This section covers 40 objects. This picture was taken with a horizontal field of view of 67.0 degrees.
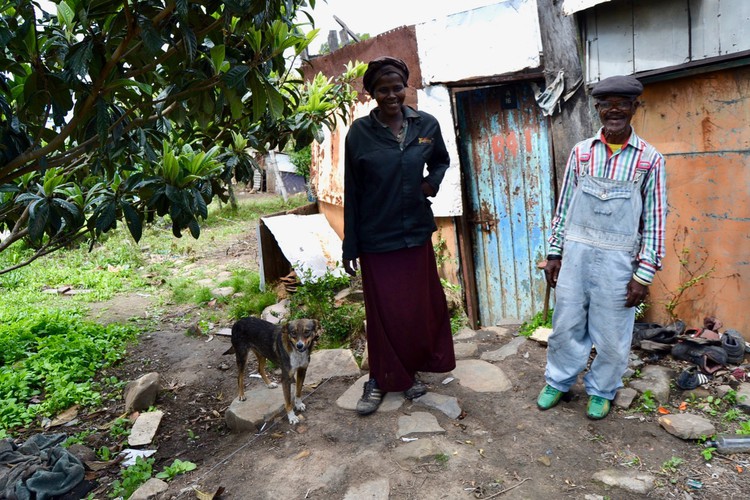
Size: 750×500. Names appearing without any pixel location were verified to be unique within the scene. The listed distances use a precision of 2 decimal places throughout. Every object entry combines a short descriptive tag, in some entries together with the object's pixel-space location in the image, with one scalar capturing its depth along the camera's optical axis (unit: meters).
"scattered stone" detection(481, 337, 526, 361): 4.64
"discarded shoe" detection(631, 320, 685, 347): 4.42
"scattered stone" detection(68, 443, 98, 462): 3.84
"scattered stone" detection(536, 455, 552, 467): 3.11
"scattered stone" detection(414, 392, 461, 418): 3.64
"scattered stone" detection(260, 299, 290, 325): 6.56
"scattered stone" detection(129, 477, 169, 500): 3.16
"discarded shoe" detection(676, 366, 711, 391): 3.84
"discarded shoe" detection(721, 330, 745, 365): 4.10
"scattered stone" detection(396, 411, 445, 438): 3.42
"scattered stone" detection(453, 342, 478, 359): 4.78
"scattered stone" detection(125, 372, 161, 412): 4.64
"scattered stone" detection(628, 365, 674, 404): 3.72
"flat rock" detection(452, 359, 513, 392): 4.04
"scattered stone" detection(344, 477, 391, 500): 2.91
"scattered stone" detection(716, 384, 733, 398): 3.74
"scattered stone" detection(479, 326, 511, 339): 5.25
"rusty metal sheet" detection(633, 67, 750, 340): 4.21
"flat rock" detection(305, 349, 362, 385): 4.52
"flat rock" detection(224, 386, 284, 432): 3.87
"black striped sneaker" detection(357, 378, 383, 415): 3.70
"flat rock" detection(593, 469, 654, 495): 2.87
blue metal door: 5.69
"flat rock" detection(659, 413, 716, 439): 3.26
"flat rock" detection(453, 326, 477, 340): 5.27
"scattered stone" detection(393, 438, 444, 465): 3.17
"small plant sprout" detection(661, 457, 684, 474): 3.00
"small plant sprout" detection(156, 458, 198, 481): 3.41
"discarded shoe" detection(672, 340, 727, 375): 4.03
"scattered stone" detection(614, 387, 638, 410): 3.60
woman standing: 3.44
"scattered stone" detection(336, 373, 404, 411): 3.78
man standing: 3.17
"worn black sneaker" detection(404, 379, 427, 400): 3.81
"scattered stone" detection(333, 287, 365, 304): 6.44
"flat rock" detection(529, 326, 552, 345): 4.79
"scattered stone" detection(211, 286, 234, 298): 7.88
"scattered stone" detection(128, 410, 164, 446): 4.14
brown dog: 3.58
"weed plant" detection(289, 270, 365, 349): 5.82
